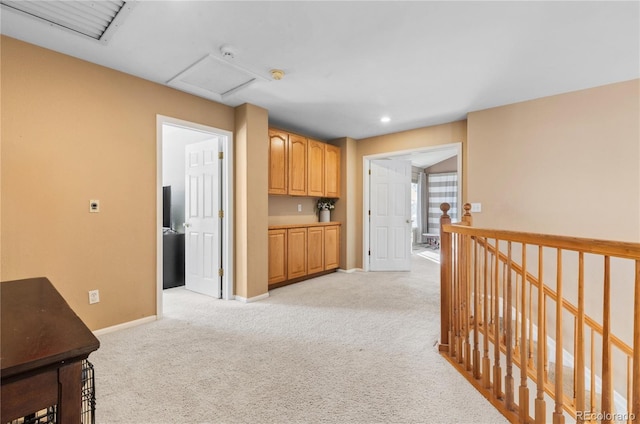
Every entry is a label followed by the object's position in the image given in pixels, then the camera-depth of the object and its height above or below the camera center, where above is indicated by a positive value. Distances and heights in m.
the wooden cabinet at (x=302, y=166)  4.11 +0.70
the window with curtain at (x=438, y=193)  8.77 +0.54
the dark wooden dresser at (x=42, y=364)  0.64 -0.35
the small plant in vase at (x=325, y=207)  5.24 +0.07
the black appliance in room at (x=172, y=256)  4.16 -0.65
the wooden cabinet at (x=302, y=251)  4.11 -0.63
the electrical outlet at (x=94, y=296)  2.53 -0.75
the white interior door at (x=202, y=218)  3.69 -0.10
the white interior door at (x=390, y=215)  5.23 -0.07
